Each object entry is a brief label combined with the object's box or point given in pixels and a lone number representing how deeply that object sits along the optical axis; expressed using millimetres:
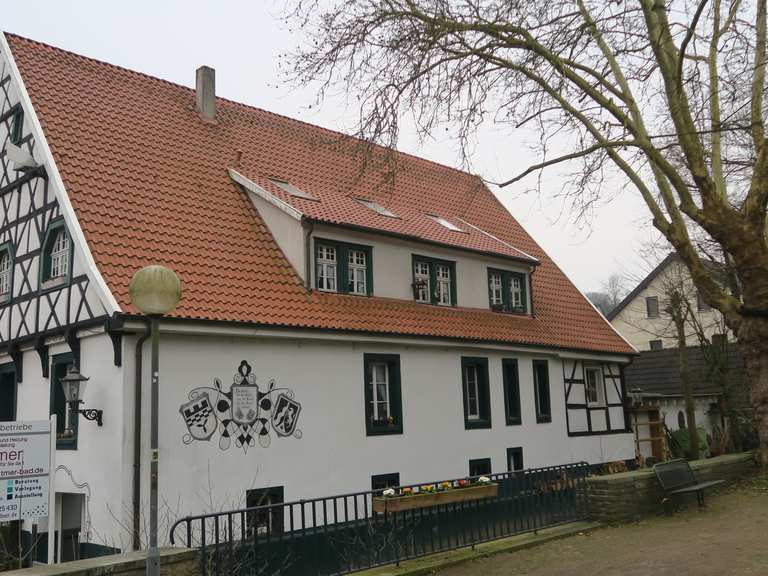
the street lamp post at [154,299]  7082
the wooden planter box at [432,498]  9836
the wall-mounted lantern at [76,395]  11523
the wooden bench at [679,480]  12125
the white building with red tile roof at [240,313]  11789
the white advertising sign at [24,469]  9242
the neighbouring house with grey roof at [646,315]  40906
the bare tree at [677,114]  12352
